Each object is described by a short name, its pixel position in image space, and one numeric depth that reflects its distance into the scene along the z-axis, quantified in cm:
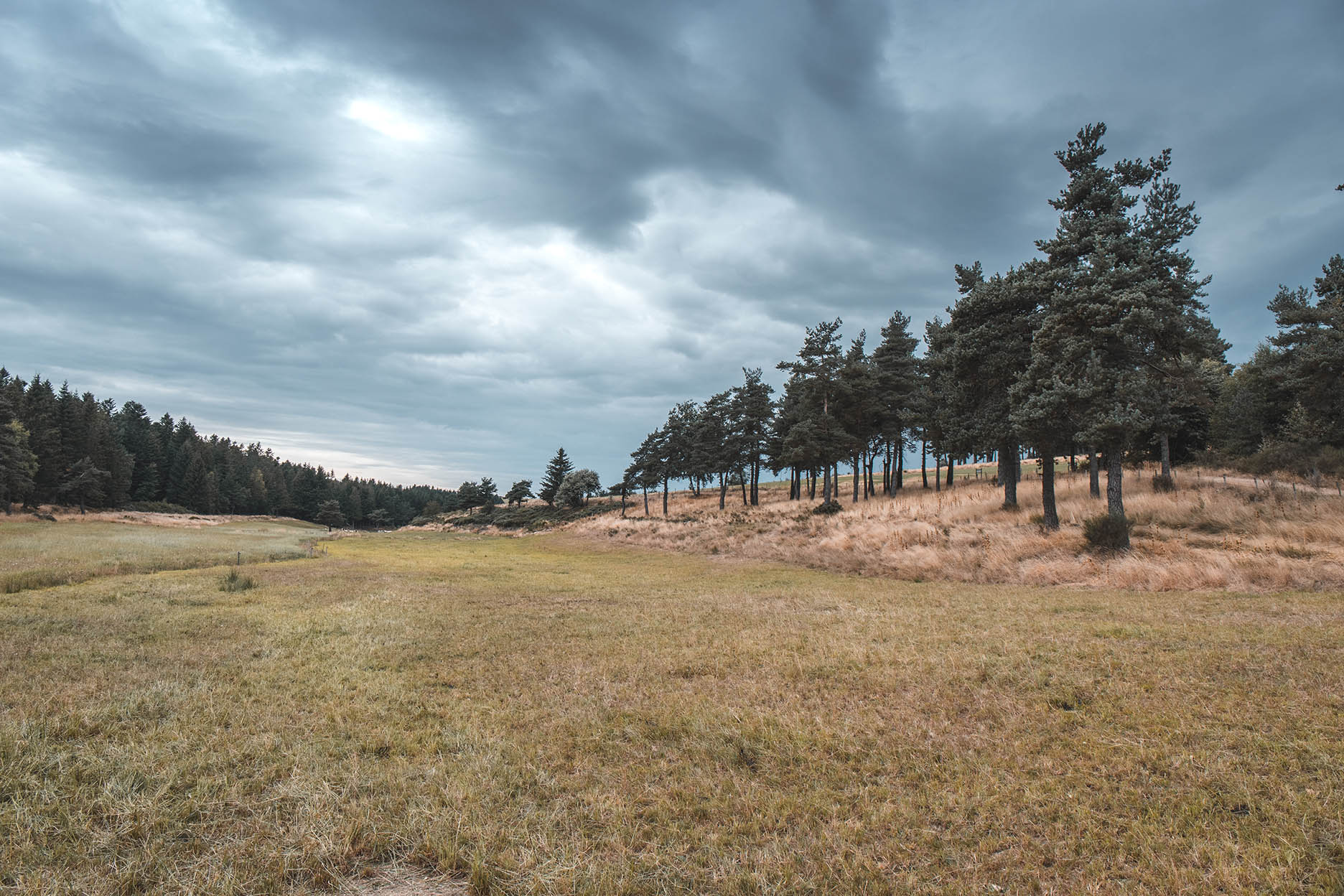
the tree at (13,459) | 5466
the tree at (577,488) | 8931
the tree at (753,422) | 6216
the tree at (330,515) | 11512
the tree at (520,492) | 10750
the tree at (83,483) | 6962
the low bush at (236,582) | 1664
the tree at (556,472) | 9825
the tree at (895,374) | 4859
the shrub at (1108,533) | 1842
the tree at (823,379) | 4197
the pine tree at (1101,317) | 1980
